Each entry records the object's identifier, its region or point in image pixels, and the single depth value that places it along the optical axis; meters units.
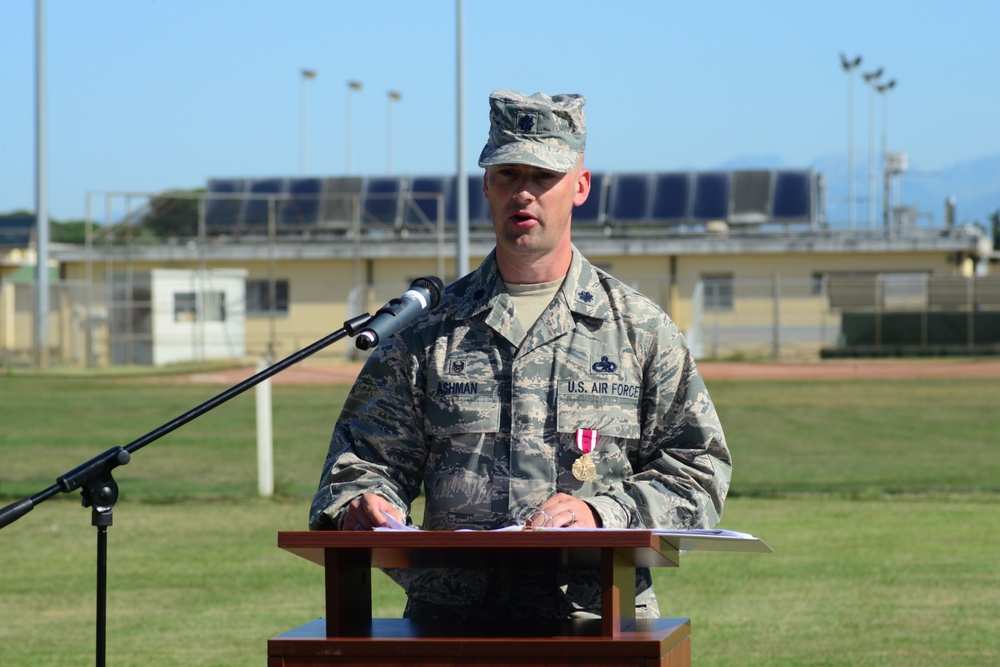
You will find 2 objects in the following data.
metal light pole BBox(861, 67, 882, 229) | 64.91
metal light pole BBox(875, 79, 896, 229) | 55.28
